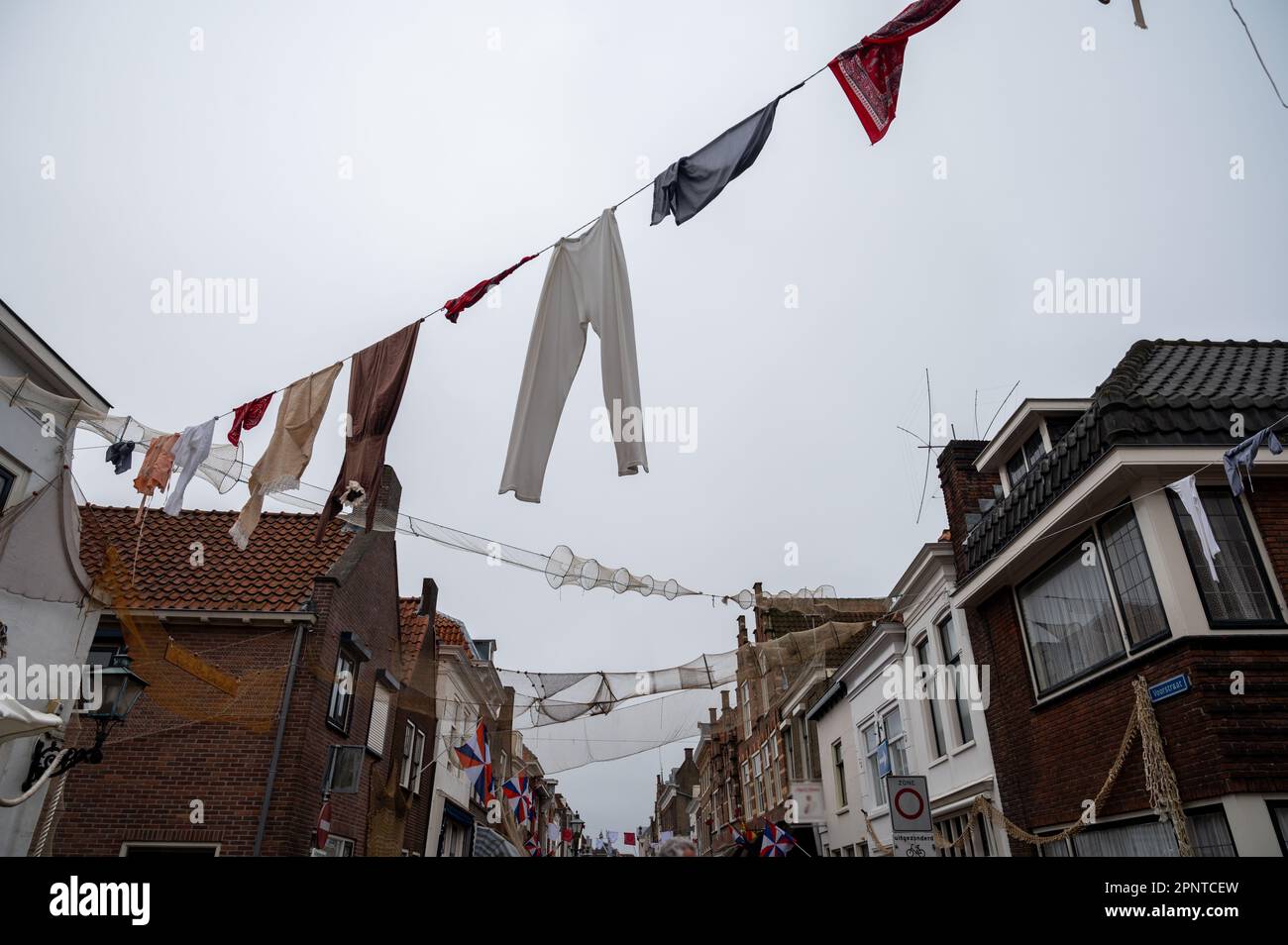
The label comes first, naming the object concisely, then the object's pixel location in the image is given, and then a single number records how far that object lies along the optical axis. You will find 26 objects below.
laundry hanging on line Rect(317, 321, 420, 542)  6.84
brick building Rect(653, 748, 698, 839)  70.21
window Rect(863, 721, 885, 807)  18.19
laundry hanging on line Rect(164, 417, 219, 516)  7.84
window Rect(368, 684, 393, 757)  15.74
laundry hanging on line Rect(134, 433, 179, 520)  8.04
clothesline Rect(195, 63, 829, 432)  5.63
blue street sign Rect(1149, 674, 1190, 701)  7.96
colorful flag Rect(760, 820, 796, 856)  14.58
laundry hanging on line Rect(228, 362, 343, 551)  7.42
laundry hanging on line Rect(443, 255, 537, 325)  6.69
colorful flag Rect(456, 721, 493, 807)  14.45
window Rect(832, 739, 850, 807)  21.39
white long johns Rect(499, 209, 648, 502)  5.61
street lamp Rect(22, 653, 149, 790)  7.18
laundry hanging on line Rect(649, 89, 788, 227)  5.64
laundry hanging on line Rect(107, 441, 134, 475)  8.39
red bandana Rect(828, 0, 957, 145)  5.37
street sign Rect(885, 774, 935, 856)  7.54
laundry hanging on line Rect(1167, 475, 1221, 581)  8.00
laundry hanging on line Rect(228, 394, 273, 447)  7.86
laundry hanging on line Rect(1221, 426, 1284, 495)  7.53
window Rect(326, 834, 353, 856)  13.77
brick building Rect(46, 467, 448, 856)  11.23
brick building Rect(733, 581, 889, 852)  24.61
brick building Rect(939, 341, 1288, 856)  7.66
